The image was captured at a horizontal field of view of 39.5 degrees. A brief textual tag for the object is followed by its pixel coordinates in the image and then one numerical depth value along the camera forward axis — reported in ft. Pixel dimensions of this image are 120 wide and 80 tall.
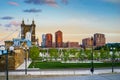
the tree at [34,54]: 128.59
